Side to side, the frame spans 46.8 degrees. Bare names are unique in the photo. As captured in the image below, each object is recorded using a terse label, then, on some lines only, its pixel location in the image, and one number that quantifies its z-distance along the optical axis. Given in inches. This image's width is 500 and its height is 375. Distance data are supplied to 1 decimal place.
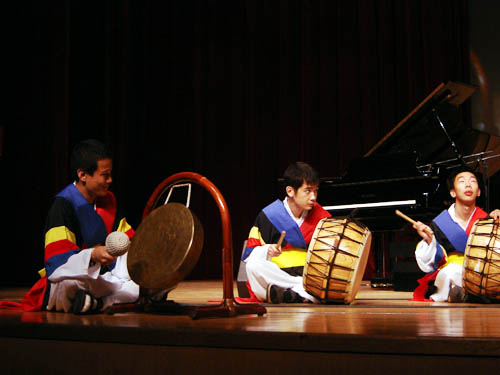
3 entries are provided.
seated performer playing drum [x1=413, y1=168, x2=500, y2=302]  131.1
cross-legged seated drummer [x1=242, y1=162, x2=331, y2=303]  127.4
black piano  177.6
